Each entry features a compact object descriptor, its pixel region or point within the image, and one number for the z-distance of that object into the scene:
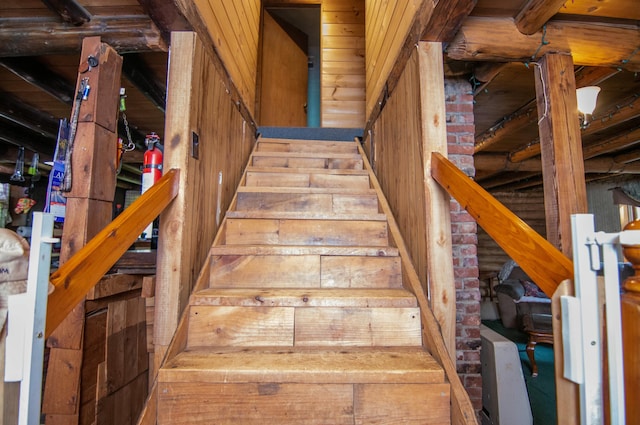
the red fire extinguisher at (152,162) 1.54
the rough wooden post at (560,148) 1.59
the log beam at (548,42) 1.58
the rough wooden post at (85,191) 1.19
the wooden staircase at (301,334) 1.00
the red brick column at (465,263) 1.72
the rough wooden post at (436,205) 1.24
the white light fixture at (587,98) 2.06
